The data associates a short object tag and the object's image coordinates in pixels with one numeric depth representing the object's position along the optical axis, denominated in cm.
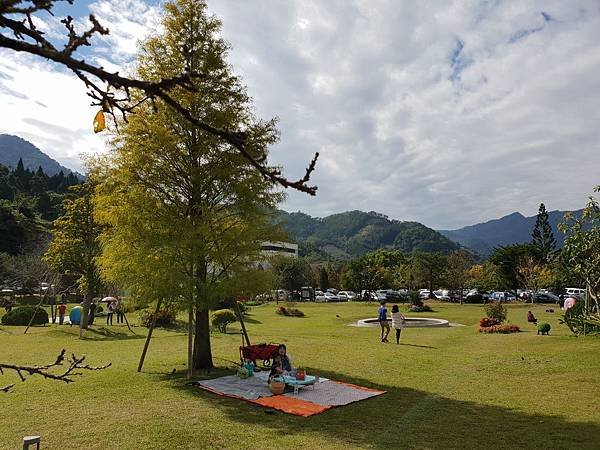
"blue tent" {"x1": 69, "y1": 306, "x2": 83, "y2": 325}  2938
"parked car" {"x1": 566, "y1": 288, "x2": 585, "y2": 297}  6150
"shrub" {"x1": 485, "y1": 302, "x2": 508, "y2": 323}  2761
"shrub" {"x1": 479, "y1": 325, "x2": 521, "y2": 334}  2416
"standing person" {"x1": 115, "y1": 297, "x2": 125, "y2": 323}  3172
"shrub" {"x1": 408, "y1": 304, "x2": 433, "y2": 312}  4197
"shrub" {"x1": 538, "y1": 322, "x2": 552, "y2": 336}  2147
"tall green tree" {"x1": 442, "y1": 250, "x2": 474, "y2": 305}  5531
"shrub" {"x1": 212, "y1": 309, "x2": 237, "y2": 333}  2562
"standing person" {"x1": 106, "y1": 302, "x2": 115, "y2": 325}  3076
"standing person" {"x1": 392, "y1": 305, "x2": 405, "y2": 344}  2105
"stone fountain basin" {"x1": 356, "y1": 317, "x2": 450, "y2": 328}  2958
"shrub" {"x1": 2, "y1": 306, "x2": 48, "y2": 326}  2889
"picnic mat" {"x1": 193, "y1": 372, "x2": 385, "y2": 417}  1051
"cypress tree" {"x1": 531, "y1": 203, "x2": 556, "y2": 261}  8938
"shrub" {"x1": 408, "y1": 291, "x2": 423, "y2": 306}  4341
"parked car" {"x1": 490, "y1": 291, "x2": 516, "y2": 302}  6343
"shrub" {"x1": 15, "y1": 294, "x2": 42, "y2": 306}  4188
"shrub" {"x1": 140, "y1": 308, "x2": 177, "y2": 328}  2852
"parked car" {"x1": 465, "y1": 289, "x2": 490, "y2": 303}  5656
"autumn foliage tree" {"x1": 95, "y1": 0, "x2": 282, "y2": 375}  1338
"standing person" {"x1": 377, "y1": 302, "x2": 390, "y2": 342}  2144
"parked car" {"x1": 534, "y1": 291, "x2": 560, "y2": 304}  5631
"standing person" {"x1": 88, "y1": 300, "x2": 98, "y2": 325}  2943
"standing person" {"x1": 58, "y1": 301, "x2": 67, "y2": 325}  3123
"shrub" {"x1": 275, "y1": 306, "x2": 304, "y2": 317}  4001
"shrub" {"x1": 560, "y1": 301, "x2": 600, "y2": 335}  1995
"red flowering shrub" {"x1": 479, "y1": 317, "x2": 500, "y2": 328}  2646
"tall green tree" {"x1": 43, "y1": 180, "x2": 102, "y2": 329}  2552
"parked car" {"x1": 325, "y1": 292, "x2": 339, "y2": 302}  6472
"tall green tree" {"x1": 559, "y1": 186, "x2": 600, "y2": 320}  1934
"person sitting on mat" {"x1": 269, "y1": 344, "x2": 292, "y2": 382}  1205
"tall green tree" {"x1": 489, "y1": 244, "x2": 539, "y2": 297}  6638
